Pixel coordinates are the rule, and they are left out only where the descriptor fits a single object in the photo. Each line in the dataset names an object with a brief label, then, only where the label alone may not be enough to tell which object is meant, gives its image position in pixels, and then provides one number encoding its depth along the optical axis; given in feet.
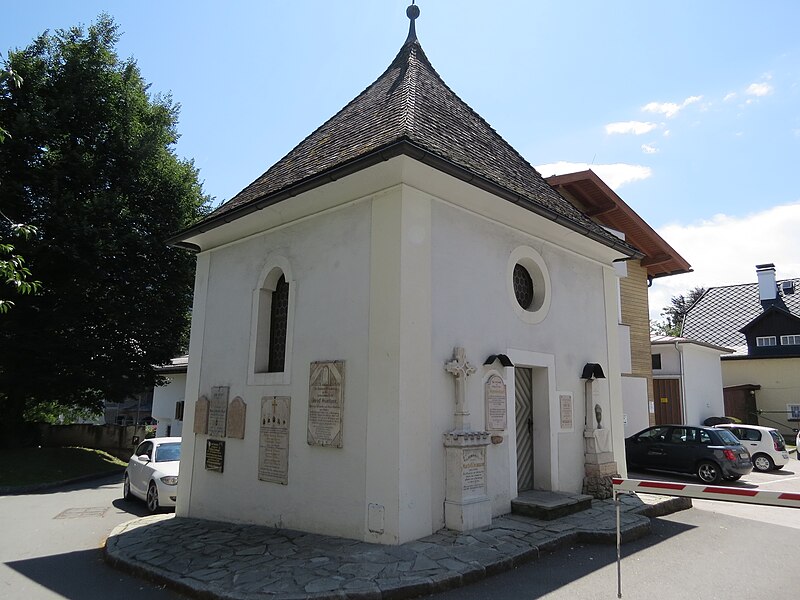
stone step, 26.27
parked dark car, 45.96
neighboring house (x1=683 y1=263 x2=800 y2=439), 96.07
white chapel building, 23.63
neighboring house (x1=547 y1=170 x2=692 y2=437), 60.64
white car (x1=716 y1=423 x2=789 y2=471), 54.95
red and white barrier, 15.70
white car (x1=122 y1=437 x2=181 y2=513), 36.73
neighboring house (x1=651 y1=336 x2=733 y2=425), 76.64
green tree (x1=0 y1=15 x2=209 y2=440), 57.16
